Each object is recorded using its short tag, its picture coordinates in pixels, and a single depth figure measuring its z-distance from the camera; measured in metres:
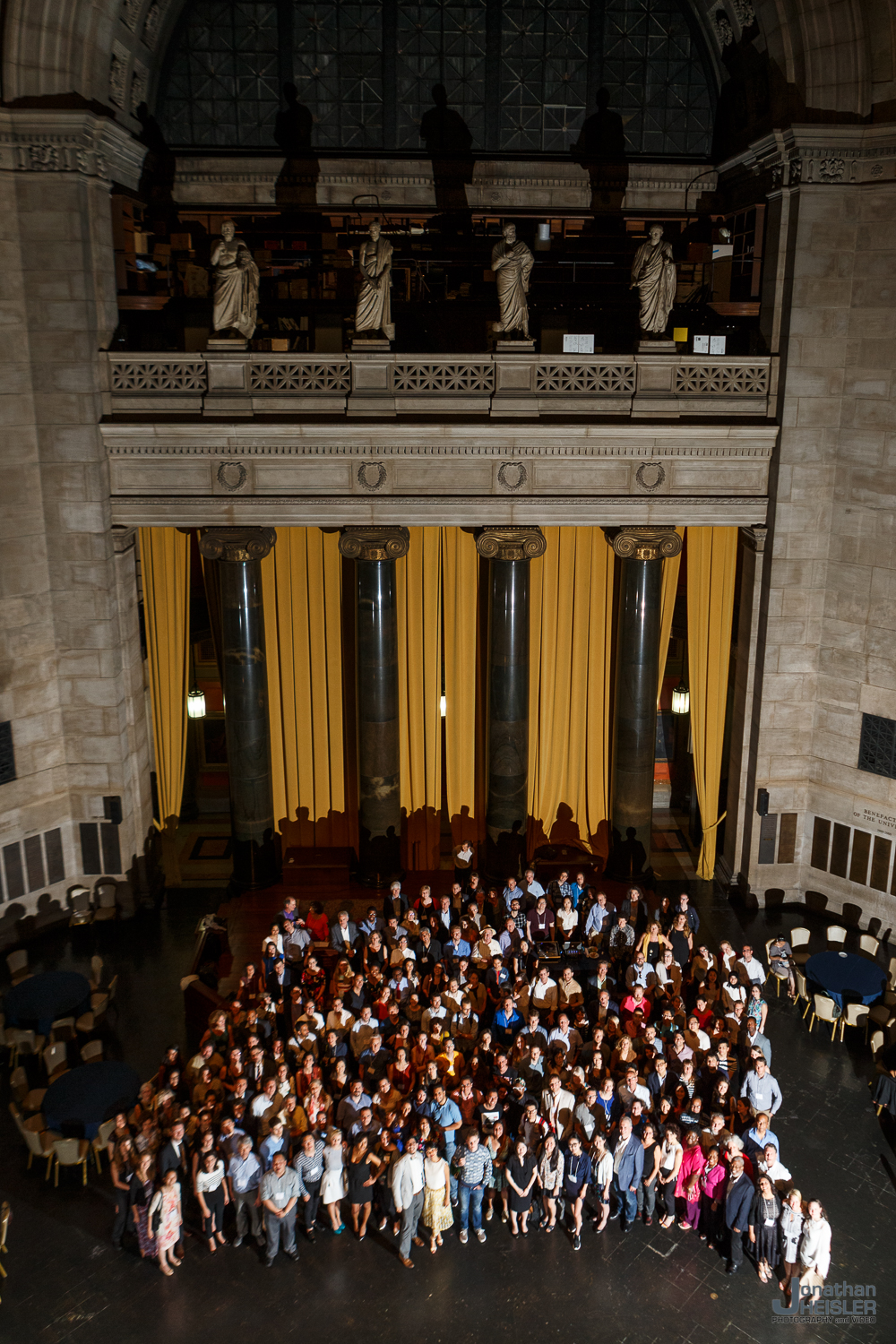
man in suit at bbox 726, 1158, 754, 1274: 10.27
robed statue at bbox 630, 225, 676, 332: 15.54
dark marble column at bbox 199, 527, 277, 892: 16.67
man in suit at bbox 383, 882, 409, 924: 15.47
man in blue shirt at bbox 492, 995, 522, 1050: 12.95
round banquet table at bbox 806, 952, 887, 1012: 14.34
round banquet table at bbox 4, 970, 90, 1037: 13.96
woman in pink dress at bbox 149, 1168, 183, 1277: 10.34
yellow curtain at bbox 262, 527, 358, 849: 18.02
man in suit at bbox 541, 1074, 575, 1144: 11.15
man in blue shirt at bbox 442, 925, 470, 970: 14.38
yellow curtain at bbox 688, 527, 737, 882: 17.78
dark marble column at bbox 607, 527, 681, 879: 16.83
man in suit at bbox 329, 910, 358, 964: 14.83
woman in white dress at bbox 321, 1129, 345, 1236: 10.54
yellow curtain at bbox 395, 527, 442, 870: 17.95
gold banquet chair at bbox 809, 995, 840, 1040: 14.15
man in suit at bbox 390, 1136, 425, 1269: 10.41
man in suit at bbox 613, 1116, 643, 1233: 10.66
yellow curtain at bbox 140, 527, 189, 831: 17.95
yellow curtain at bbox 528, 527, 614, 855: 18.06
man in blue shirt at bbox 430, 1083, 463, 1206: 11.16
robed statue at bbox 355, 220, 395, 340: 15.34
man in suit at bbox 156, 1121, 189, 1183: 10.45
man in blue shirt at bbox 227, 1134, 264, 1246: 10.52
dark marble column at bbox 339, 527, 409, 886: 16.67
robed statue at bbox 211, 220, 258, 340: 15.41
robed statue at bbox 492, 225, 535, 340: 15.41
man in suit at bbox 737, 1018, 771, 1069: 12.51
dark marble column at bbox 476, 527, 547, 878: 16.72
